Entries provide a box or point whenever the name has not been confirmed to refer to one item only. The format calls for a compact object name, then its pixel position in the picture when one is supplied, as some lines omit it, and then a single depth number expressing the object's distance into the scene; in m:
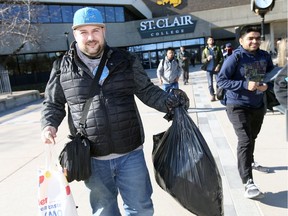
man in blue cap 1.59
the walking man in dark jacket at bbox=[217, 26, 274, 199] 2.38
